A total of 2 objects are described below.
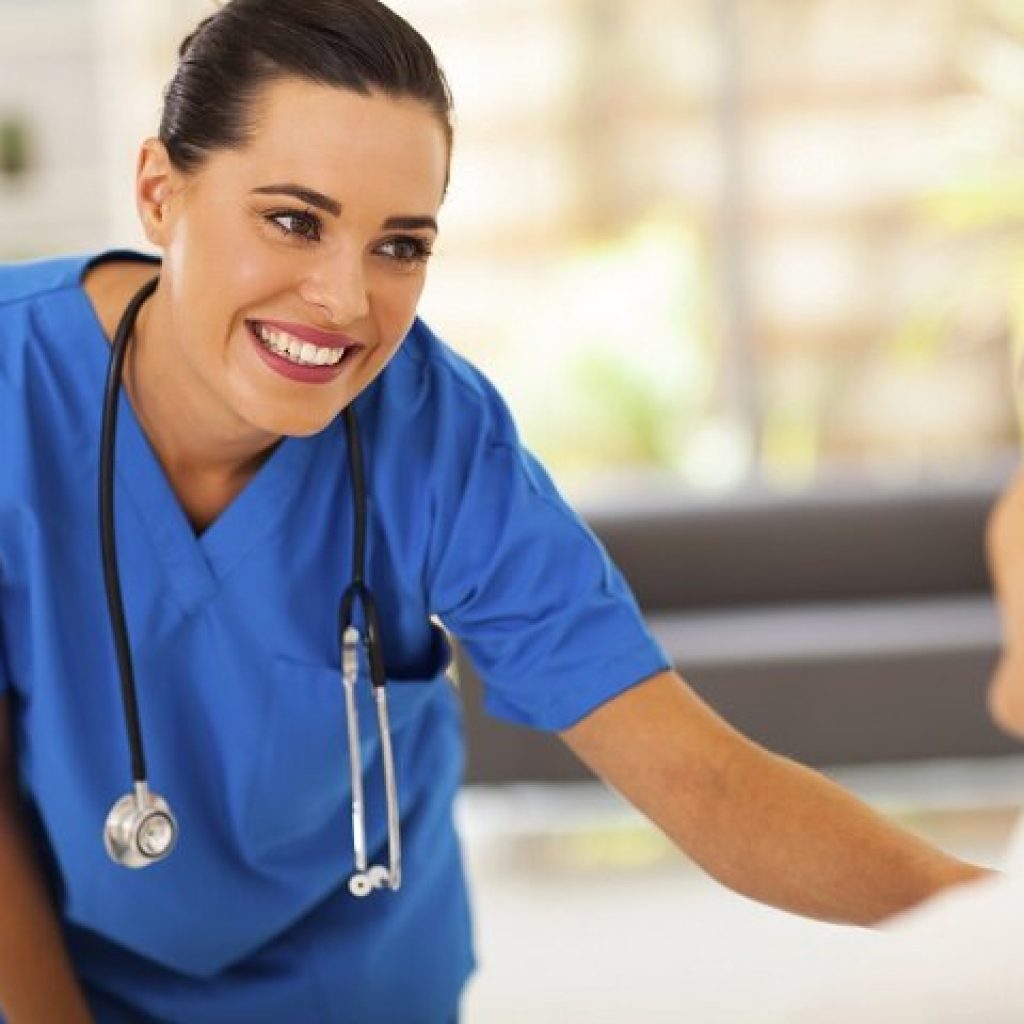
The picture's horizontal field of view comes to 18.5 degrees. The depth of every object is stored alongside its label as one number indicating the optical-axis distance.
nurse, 1.70
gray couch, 3.46
